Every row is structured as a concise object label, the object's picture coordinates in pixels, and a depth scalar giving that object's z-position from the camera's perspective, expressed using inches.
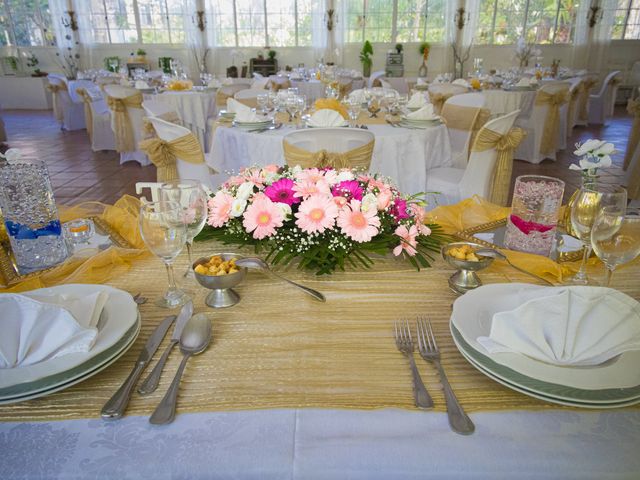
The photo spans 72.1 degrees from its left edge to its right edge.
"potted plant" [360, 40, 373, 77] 375.9
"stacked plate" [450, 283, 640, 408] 24.0
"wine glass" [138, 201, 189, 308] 34.4
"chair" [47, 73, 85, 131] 305.5
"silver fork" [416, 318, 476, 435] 23.8
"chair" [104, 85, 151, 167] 211.3
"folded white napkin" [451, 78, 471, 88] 237.7
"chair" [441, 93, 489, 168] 147.9
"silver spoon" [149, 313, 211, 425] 24.3
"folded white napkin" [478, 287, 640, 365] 25.4
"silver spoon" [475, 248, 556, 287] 39.1
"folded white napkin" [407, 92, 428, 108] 151.6
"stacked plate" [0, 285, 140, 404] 24.5
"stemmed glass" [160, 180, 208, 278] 37.5
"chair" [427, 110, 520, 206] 106.8
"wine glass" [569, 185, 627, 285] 36.4
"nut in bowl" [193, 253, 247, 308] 35.1
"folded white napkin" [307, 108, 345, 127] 113.4
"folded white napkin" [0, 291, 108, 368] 25.9
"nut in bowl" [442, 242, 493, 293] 38.2
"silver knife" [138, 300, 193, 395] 26.3
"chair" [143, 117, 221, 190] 103.6
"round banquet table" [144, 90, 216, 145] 204.7
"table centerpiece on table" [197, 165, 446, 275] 39.9
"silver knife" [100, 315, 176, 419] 24.3
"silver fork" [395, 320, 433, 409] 25.4
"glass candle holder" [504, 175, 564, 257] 44.4
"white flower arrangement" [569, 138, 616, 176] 44.9
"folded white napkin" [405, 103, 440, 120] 122.4
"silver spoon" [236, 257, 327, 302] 36.6
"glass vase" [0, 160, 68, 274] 40.6
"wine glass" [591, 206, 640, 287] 33.2
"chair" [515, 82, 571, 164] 213.8
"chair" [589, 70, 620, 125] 312.6
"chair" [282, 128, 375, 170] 89.8
